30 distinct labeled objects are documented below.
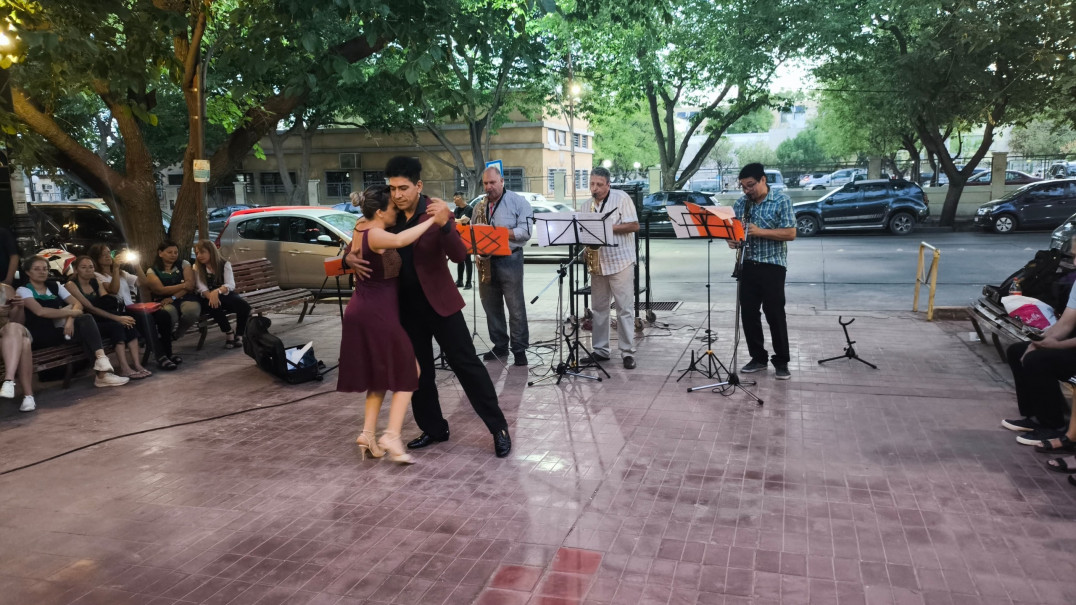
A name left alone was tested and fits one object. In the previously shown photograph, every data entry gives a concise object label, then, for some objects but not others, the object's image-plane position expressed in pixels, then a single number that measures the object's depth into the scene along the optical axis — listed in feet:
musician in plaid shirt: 22.43
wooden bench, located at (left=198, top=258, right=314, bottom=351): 32.42
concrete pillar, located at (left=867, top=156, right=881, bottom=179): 107.55
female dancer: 15.99
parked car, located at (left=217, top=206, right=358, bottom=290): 43.21
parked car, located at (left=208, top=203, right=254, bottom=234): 86.58
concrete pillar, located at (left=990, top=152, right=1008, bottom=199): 87.10
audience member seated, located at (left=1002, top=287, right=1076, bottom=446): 16.57
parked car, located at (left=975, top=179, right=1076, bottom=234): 69.67
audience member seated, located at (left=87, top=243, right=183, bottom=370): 26.35
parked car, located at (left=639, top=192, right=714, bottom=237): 79.82
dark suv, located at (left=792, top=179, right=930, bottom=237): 74.84
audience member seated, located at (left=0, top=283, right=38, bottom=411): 21.52
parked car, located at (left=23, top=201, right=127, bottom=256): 52.21
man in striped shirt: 24.09
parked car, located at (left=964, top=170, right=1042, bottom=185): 96.89
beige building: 126.72
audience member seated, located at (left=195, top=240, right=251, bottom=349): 29.35
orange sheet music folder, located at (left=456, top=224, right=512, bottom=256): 22.59
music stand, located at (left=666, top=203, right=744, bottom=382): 21.02
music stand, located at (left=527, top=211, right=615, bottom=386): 22.38
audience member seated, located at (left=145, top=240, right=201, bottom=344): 28.19
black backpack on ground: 24.27
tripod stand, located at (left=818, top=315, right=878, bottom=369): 24.45
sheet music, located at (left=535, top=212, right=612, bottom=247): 22.36
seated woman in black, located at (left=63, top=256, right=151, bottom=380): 24.57
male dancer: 15.96
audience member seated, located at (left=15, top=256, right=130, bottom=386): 23.32
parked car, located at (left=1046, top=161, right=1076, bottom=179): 102.99
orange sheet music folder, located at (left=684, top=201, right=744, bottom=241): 20.88
